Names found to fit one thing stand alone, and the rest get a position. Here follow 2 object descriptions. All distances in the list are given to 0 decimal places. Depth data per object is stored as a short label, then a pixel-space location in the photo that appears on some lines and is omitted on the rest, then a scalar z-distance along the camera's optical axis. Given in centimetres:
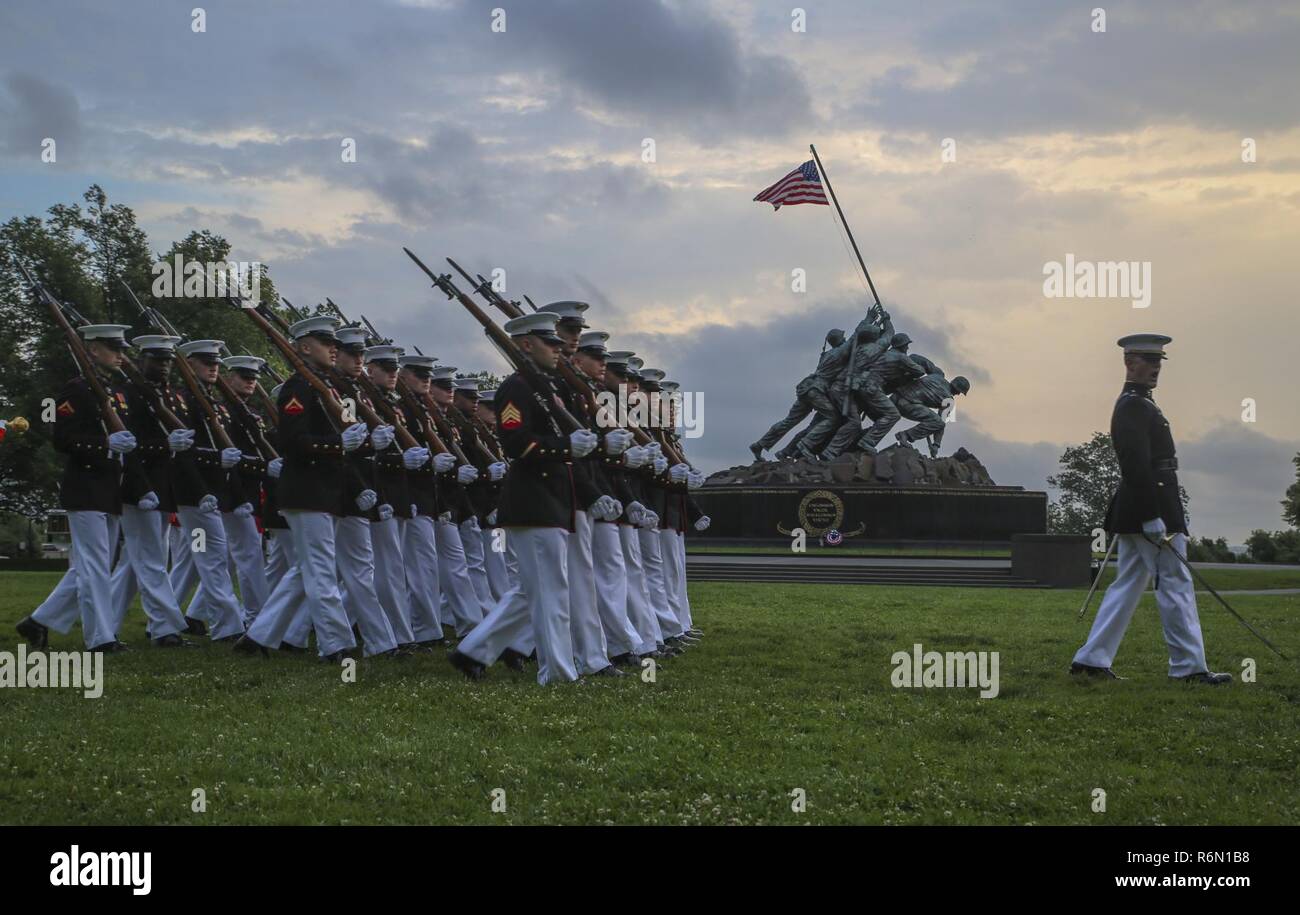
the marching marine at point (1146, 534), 988
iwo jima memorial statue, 3728
